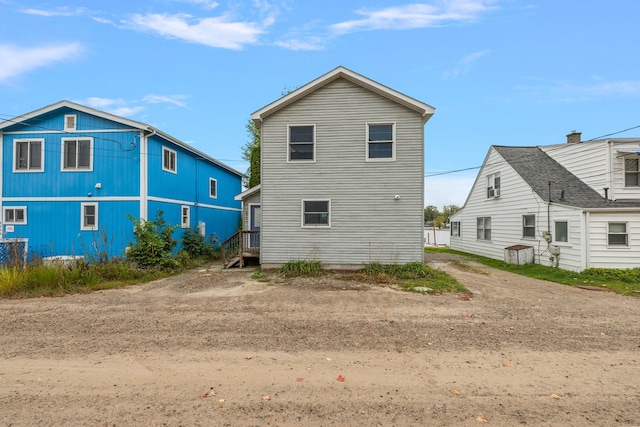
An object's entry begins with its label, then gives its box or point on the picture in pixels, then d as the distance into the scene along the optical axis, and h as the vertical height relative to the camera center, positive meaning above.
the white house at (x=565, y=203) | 11.61 +0.65
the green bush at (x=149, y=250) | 11.88 -1.23
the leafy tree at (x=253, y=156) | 28.97 +5.97
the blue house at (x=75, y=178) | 13.66 +1.71
